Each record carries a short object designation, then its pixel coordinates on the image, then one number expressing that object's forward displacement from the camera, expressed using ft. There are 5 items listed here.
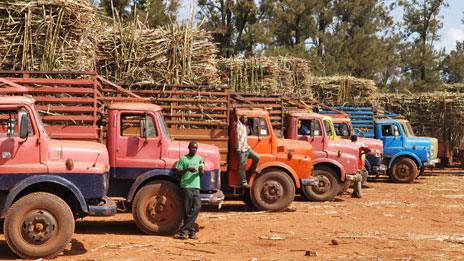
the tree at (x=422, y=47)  141.28
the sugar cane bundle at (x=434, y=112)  87.04
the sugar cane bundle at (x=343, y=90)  85.25
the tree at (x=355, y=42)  122.31
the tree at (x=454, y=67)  158.20
